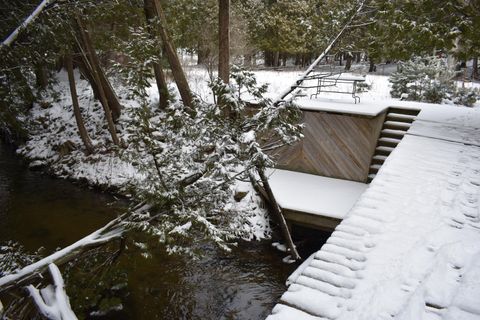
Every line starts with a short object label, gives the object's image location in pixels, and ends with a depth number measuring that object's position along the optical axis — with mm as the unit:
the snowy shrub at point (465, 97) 13039
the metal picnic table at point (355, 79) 9766
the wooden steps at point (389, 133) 8570
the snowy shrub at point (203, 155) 4664
